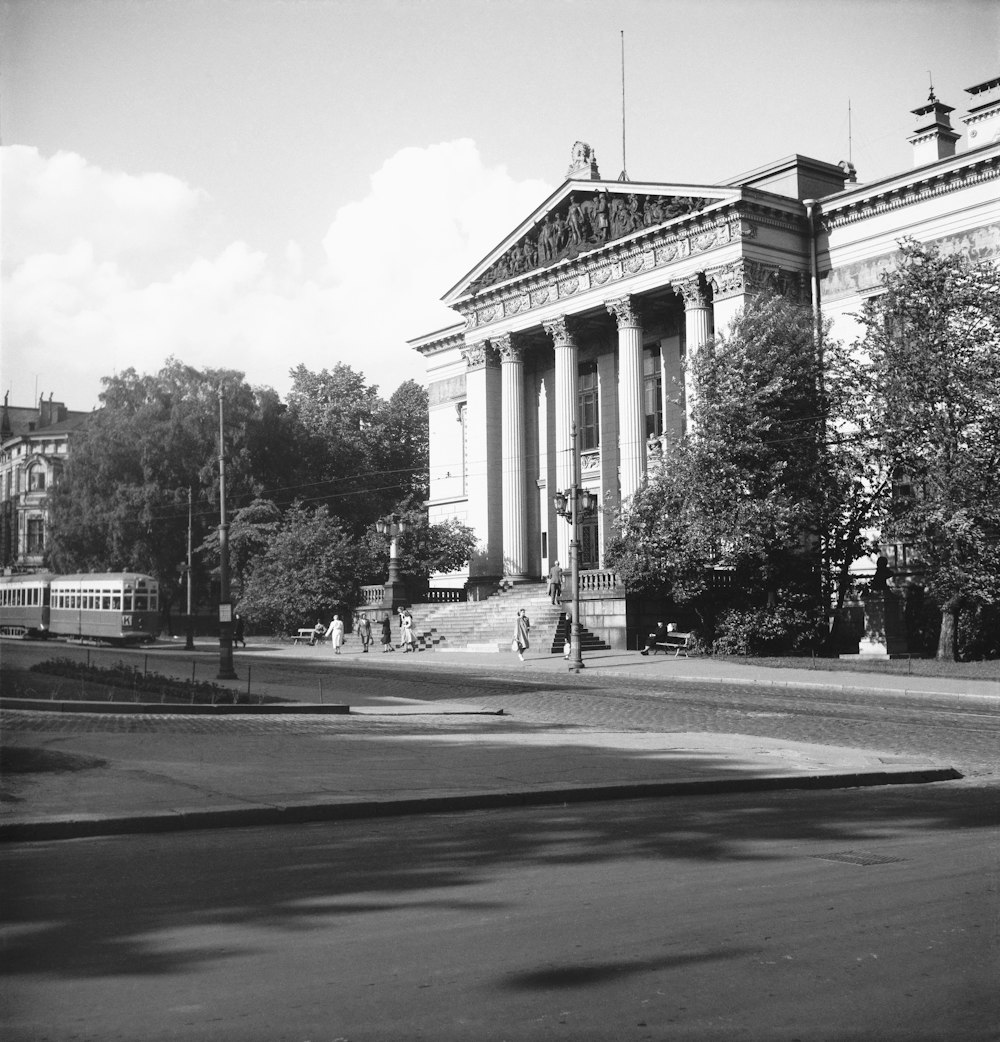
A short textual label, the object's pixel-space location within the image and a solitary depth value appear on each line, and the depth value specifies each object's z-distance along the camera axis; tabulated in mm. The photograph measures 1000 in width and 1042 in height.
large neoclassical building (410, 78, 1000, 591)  45781
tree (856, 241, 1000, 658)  32312
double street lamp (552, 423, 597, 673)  35688
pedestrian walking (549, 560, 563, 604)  48094
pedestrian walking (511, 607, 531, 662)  41594
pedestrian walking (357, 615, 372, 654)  49562
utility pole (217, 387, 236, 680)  29531
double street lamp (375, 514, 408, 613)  52803
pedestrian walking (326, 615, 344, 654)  48250
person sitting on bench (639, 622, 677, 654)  41938
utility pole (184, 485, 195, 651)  49594
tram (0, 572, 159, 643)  55281
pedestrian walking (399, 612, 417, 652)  47875
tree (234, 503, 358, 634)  58656
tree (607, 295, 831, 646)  37250
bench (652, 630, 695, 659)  40594
